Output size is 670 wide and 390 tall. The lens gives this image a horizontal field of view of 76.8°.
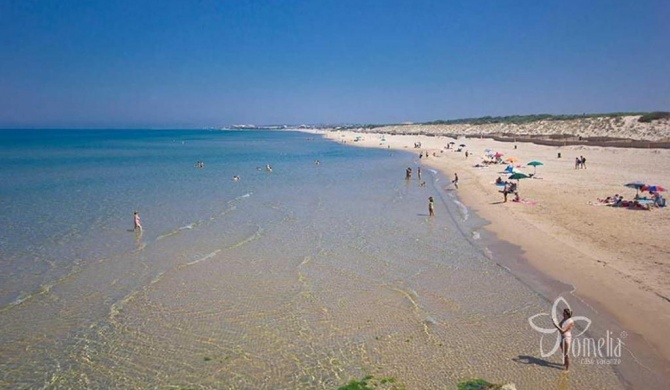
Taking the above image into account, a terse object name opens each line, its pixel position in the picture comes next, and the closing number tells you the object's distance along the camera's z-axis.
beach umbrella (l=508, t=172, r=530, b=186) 24.52
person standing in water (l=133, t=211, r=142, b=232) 19.16
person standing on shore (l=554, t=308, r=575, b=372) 7.93
